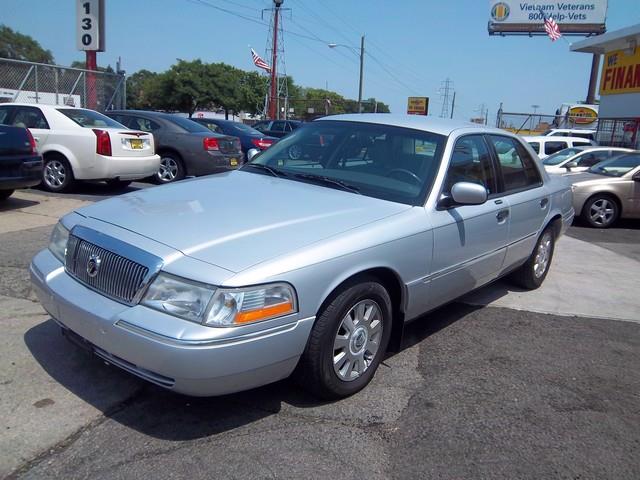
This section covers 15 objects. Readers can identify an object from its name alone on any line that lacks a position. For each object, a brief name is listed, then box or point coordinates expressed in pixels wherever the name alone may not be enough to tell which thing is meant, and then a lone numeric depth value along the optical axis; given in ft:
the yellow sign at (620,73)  65.92
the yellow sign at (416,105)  144.87
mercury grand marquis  8.84
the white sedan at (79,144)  30.09
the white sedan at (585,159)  41.27
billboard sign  125.08
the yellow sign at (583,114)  102.32
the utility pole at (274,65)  125.59
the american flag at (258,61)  117.63
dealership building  65.51
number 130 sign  57.62
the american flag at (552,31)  94.63
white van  58.85
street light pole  137.40
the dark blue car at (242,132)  49.24
